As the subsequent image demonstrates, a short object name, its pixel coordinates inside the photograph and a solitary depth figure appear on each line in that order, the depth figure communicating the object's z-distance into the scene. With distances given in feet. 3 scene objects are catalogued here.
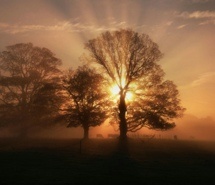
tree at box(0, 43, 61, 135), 200.23
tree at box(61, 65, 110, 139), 171.53
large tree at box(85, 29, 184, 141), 164.66
